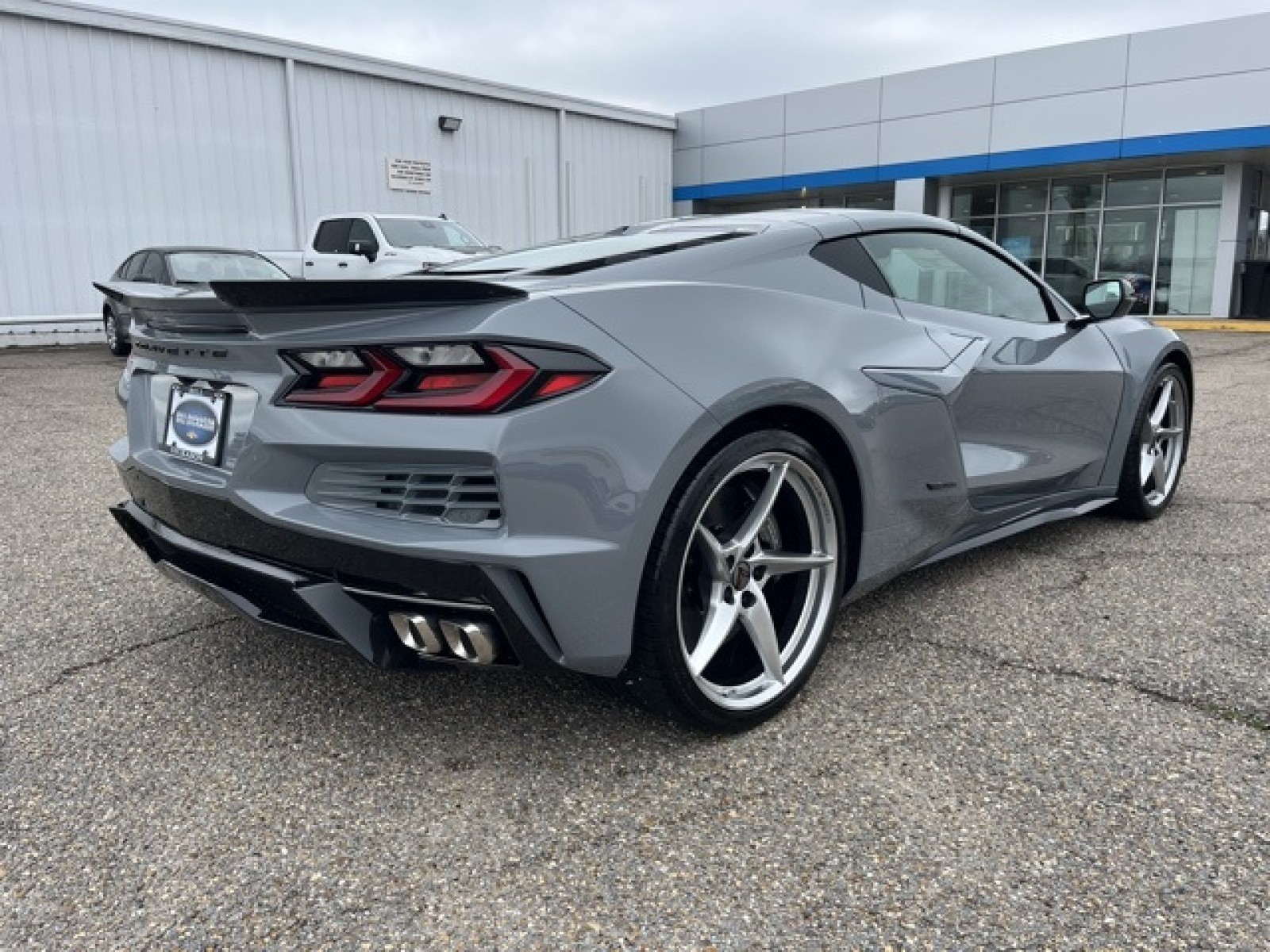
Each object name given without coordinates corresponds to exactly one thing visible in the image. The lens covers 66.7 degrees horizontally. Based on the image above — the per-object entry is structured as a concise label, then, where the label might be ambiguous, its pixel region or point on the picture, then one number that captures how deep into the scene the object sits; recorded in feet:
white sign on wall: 62.85
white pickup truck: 43.91
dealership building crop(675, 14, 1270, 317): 58.80
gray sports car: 6.52
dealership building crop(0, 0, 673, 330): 48.93
